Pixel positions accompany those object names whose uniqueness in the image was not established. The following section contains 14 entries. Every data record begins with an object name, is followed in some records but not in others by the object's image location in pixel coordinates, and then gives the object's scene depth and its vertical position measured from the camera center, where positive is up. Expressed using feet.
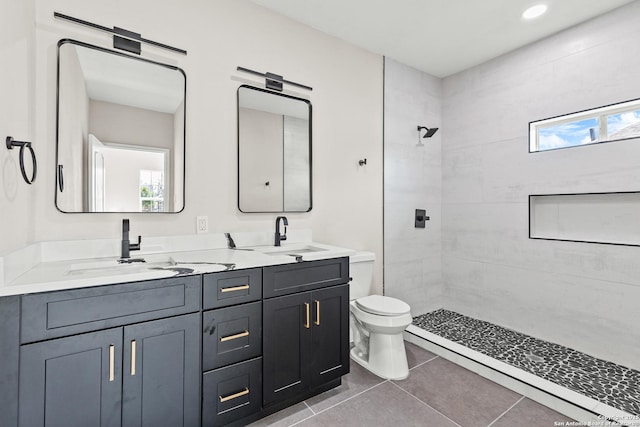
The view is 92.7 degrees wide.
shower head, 9.92 +2.76
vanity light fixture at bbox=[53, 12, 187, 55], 5.55 +3.39
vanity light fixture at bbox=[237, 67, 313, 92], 7.33 +3.34
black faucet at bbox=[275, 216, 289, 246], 7.13 -0.38
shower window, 7.39 +2.33
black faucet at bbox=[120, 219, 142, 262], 5.48 -0.49
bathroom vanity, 3.69 -1.95
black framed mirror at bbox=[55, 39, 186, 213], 5.40 +1.58
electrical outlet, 6.53 -0.19
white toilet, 6.89 -2.77
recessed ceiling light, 7.31 +5.00
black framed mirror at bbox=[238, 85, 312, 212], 7.16 +1.58
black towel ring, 4.08 +0.97
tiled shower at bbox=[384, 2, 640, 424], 7.26 +0.16
